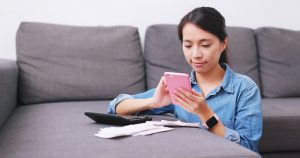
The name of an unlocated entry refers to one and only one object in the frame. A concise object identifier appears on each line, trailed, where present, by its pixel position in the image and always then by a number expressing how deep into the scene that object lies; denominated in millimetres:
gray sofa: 1520
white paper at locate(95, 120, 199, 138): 1115
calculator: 1274
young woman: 1236
